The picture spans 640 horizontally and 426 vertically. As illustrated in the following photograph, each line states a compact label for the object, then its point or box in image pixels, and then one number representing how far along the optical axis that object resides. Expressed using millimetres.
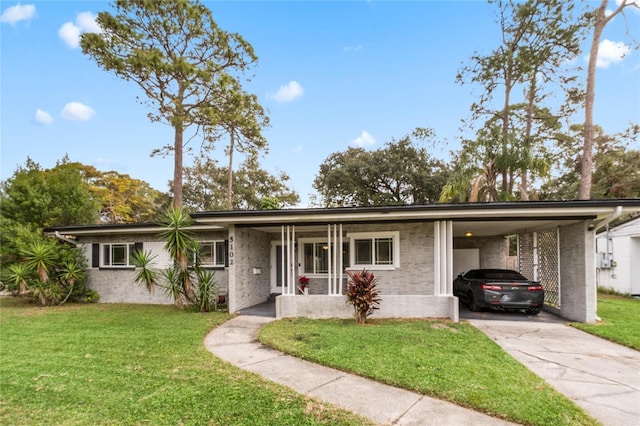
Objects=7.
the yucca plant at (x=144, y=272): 9664
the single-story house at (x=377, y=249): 7732
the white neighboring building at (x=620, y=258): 13055
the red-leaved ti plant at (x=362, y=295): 7391
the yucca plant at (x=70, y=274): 10898
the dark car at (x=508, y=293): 8500
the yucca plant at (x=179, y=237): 8992
